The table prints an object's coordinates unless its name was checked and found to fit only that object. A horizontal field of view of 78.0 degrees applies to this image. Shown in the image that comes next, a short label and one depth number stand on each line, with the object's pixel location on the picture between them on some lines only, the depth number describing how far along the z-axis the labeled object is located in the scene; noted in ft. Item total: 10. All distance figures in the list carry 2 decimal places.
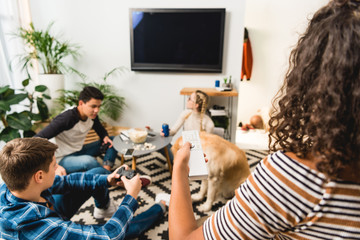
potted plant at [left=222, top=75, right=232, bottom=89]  9.11
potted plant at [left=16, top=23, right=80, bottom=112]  8.91
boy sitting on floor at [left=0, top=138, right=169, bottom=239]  2.51
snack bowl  6.77
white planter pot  9.30
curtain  8.38
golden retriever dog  5.32
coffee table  6.39
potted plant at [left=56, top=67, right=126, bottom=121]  9.84
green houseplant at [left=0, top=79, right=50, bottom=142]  6.75
